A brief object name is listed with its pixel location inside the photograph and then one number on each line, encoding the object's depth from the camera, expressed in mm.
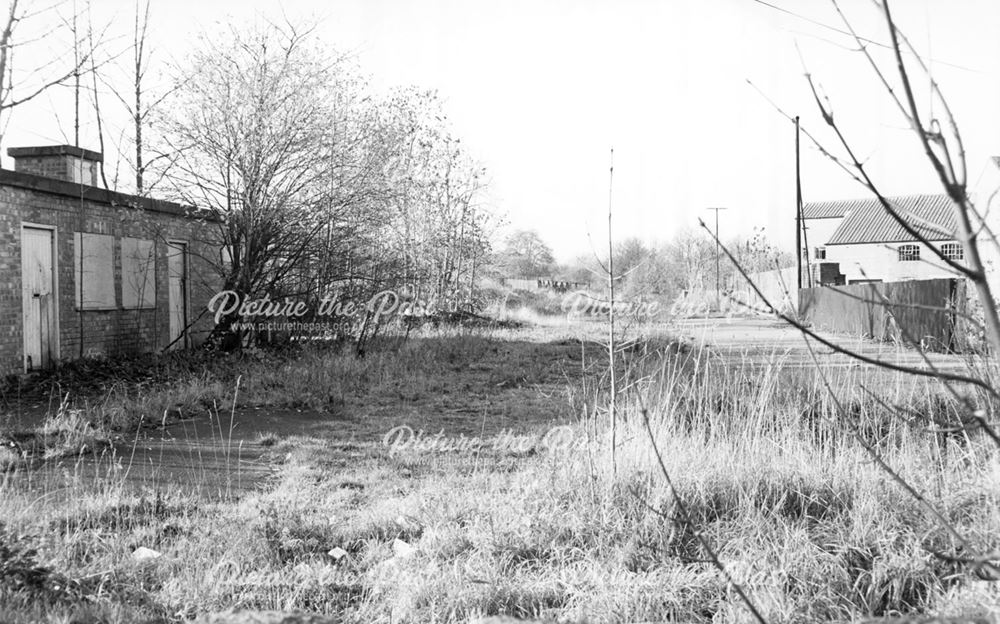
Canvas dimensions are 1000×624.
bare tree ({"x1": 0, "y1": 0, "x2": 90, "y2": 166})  4848
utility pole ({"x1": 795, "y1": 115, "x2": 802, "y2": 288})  30627
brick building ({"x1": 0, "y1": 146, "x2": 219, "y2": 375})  11375
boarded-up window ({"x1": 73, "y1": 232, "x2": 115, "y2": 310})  12758
